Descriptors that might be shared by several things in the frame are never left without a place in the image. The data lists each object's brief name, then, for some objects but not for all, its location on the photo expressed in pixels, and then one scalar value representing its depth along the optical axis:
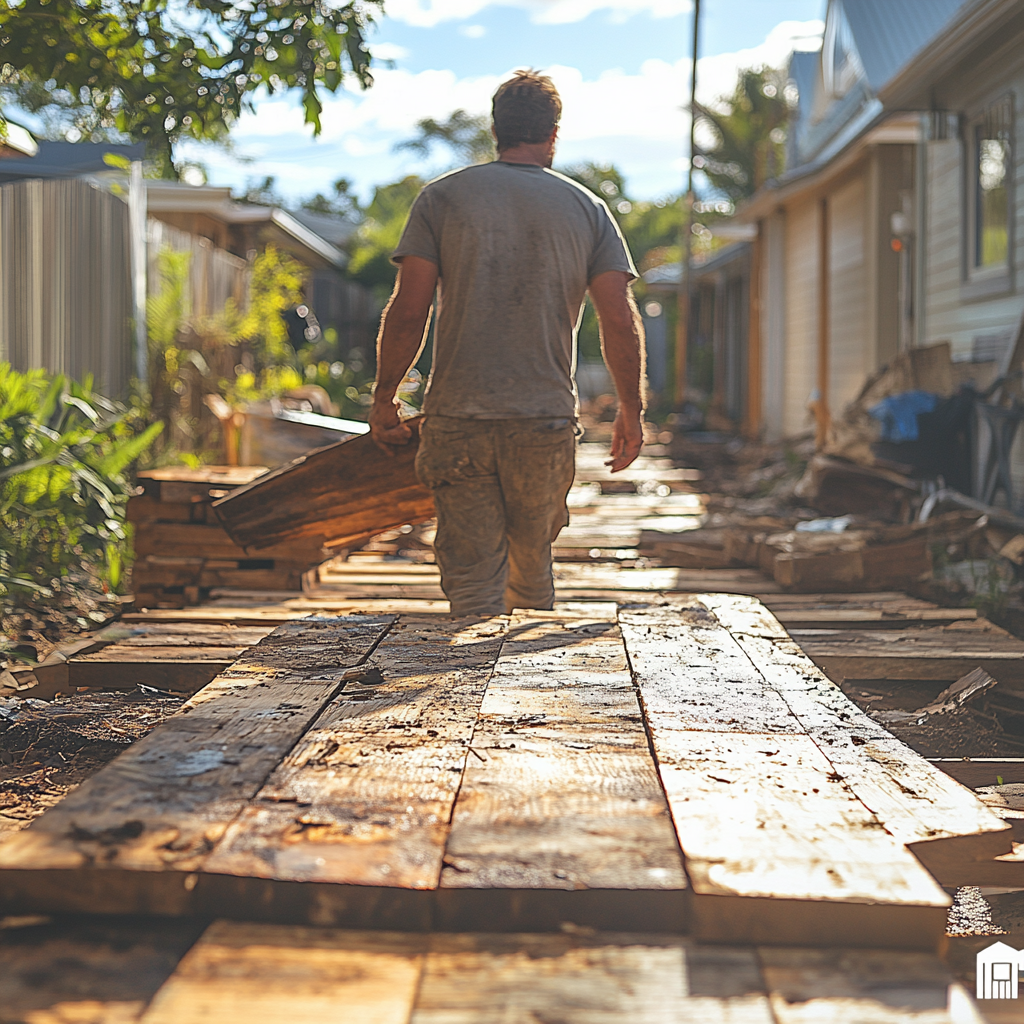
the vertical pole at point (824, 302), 14.10
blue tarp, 7.92
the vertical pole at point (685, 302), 24.83
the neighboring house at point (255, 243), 12.94
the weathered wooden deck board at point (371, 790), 1.52
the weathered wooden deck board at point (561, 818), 1.47
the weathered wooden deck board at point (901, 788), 1.86
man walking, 3.85
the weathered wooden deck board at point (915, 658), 4.04
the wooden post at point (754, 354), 18.61
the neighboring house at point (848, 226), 10.55
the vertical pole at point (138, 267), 9.77
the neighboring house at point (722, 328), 22.58
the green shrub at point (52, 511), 5.06
